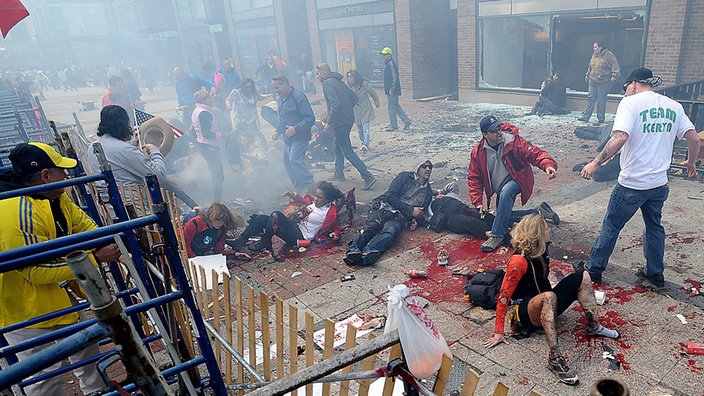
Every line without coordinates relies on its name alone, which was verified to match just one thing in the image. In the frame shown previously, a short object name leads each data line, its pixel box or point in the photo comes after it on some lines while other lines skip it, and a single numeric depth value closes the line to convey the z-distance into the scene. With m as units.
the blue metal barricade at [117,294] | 1.05
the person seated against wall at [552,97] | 13.13
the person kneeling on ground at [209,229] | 5.81
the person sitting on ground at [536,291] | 3.80
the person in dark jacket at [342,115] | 8.84
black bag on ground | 4.51
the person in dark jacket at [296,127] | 8.45
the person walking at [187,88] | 12.23
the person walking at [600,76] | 11.16
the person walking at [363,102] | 11.29
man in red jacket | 5.55
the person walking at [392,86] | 12.62
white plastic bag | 1.95
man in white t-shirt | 4.32
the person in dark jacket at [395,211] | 5.98
